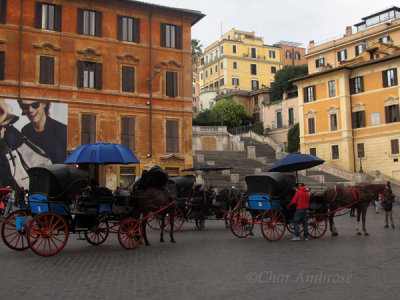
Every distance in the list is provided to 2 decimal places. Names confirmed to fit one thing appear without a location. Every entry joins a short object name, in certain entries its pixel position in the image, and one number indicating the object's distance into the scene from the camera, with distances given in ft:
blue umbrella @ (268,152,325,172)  47.98
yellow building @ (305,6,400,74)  167.63
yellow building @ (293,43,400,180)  138.51
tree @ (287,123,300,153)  174.60
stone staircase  116.06
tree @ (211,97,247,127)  214.28
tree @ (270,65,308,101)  218.79
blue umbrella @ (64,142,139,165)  42.47
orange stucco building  92.73
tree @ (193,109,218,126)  207.82
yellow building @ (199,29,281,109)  272.31
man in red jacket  41.82
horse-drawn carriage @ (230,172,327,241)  42.24
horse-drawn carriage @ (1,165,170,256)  33.76
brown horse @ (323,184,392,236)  45.60
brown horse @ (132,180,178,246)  40.09
